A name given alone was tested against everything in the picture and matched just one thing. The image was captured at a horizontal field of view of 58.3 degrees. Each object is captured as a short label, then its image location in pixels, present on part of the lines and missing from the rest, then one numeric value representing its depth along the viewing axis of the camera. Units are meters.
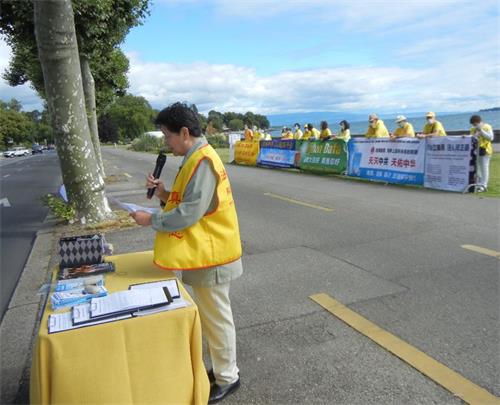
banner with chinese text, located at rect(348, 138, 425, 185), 12.45
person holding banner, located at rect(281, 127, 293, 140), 23.66
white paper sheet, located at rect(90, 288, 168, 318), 2.41
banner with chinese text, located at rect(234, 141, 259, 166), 22.53
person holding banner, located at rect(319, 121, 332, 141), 17.93
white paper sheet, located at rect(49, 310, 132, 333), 2.28
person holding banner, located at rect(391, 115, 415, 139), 13.24
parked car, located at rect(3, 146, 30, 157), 75.50
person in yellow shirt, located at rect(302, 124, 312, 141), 20.58
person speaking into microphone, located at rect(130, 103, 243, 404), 2.70
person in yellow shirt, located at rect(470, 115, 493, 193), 11.07
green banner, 15.66
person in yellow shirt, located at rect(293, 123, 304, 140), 21.84
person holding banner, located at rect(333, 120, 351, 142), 16.58
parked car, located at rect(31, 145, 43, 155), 87.97
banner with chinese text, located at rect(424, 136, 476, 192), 11.07
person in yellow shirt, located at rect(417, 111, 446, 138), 12.62
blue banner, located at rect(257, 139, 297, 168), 19.12
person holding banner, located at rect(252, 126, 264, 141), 24.47
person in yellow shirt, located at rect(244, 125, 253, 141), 24.34
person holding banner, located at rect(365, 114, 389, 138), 14.49
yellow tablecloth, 2.23
